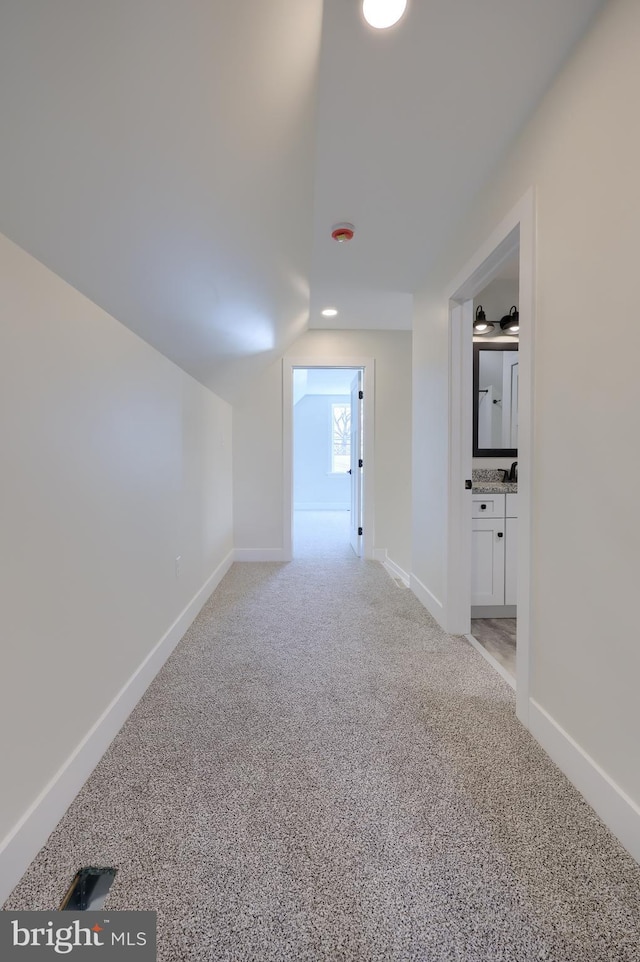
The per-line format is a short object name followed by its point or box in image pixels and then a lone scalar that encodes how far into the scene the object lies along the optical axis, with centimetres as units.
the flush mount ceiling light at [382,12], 114
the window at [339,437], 906
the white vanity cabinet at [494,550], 266
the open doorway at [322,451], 901
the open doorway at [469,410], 155
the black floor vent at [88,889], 92
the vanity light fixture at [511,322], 297
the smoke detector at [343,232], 229
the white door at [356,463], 447
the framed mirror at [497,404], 304
